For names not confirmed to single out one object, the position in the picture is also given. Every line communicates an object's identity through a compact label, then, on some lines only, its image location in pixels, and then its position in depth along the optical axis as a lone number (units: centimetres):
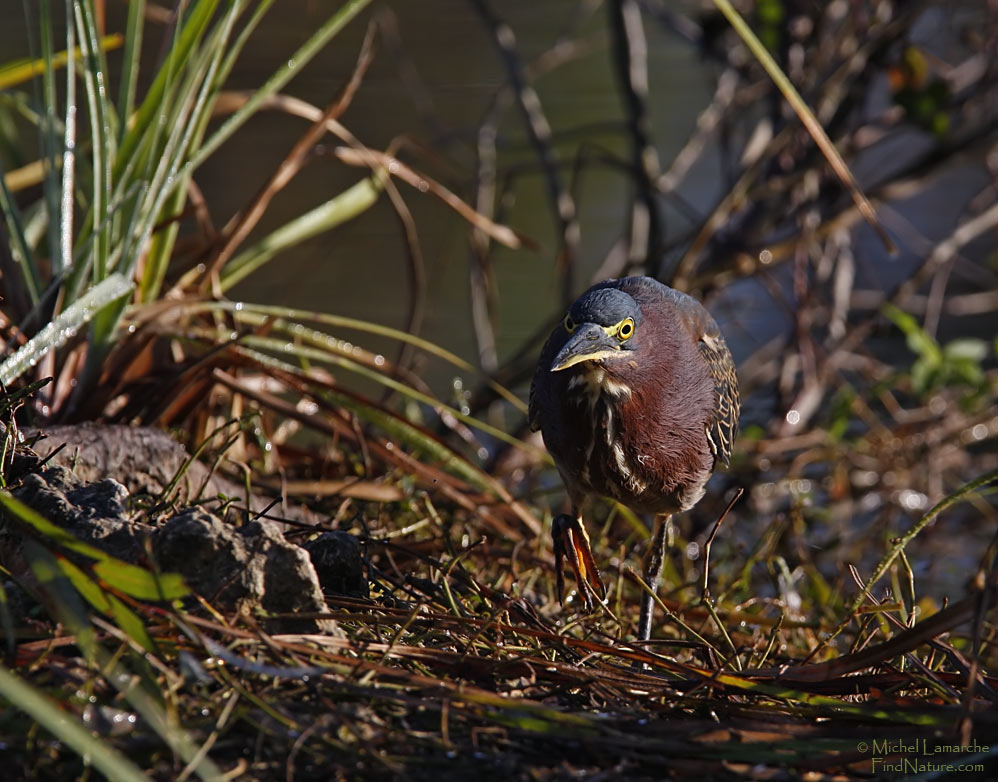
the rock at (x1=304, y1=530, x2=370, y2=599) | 536
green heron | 609
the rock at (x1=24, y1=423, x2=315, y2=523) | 610
